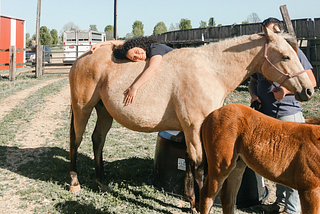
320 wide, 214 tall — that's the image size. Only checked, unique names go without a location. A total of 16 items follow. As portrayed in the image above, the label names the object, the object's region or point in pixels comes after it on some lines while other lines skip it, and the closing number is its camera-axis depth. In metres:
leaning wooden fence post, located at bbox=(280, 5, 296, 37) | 6.32
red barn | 21.91
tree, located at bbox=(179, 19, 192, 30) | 79.96
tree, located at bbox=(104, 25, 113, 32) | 91.00
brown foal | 2.08
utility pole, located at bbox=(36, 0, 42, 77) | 16.19
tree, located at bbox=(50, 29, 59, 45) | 72.34
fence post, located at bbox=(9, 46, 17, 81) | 15.24
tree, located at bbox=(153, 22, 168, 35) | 85.44
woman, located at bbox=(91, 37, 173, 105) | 3.46
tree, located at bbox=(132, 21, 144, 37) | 89.21
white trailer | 24.58
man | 3.22
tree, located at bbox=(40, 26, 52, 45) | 63.60
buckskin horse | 3.04
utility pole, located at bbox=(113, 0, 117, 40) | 16.47
